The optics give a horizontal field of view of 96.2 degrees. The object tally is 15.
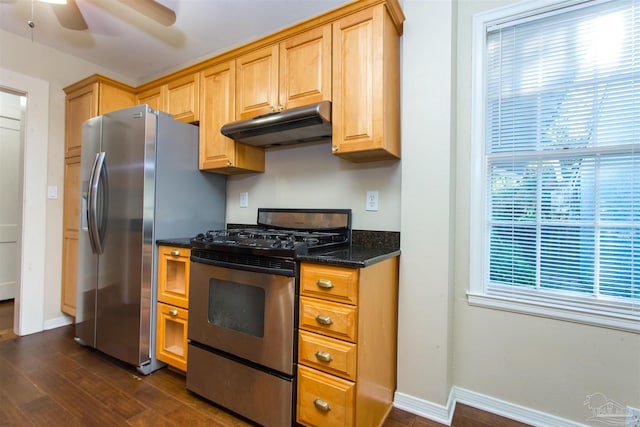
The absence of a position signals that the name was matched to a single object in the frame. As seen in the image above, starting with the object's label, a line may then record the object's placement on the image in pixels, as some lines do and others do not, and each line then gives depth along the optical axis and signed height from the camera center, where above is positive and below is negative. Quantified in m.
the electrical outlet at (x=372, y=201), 1.96 +0.09
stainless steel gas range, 1.45 -0.60
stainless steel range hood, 1.71 +0.57
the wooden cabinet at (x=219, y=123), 2.25 +0.72
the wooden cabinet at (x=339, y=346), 1.32 -0.63
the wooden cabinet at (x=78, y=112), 2.66 +0.94
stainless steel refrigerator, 2.02 -0.03
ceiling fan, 1.73 +1.28
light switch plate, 2.77 +0.18
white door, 3.55 +0.24
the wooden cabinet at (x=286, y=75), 1.80 +0.95
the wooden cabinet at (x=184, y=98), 2.43 +0.99
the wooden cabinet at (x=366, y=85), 1.61 +0.76
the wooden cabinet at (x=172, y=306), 1.96 -0.65
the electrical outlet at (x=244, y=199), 2.61 +0.13
